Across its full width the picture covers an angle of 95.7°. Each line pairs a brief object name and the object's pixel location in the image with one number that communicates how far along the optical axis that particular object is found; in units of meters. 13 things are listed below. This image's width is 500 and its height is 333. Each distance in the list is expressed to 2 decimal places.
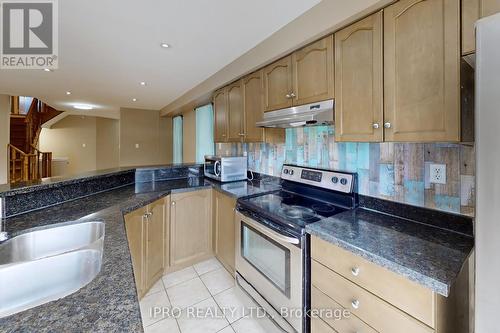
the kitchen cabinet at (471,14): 0.88
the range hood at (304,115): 1.50
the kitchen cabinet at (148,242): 1.68
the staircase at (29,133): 5.60
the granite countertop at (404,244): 0.85
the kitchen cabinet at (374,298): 0.86
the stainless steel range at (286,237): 1.35
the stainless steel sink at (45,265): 0.87
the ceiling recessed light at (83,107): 5.21
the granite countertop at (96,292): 0.53
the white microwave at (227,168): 2.61
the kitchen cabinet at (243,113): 2.24
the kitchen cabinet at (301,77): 1.53
